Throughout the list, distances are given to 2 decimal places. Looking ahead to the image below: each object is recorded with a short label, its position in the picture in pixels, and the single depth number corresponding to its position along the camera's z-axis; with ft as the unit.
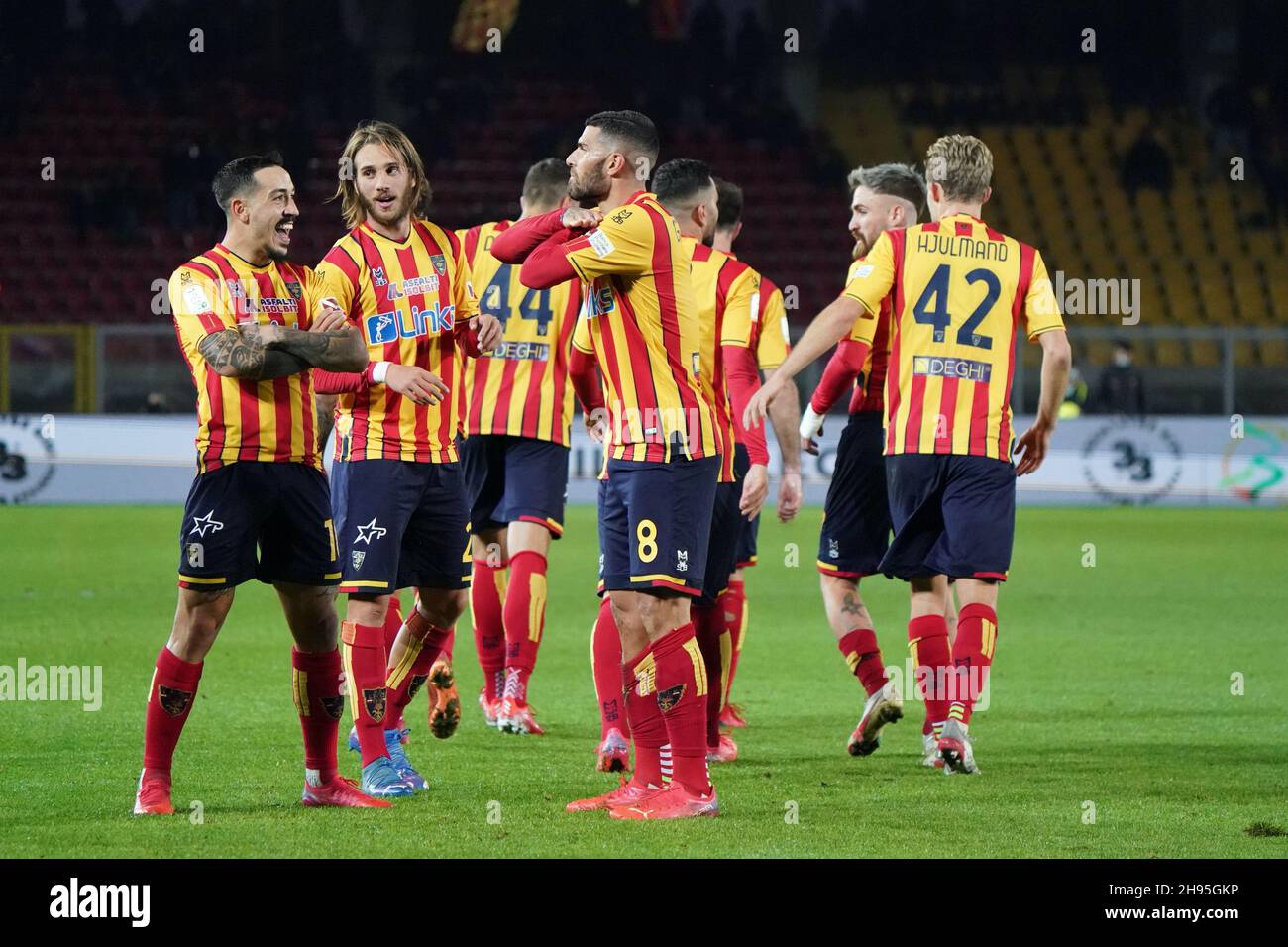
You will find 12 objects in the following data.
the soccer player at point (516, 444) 46.32
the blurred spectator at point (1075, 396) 125.80
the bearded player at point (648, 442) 33.94
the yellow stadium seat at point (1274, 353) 122.52
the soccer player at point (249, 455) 33.30
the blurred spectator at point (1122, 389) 124.36
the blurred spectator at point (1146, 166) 168.66
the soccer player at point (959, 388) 38.83
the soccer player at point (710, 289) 41.34
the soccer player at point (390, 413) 36.11
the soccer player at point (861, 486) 43.34
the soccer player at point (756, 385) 41.47
